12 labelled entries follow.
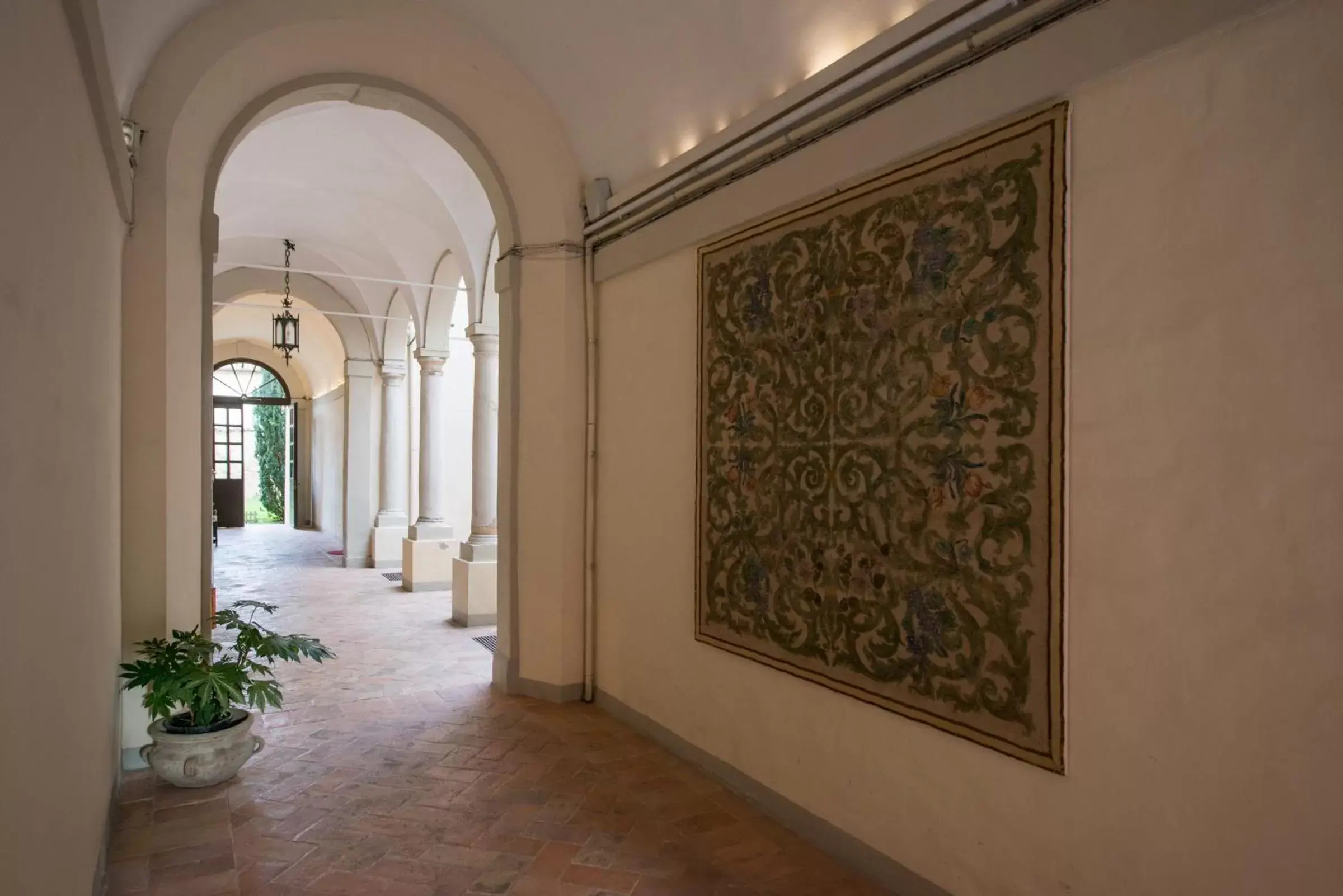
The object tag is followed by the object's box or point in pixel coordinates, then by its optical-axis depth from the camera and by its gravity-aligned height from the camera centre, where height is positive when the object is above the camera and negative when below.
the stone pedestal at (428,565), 10.38 -1.48
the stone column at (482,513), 8.30 -0.68
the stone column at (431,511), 10.43 -0.81
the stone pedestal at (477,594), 8.30 -1.46
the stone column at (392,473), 12.41 -0.41
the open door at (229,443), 24.86 +0.05
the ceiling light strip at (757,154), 2.75 +1.37
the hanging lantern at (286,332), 11.05 +1.50
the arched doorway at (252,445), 23.02 +0.00
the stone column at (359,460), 12.94 -0.23
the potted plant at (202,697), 4.01 -1.21
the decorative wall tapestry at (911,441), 2.70 +0.02
